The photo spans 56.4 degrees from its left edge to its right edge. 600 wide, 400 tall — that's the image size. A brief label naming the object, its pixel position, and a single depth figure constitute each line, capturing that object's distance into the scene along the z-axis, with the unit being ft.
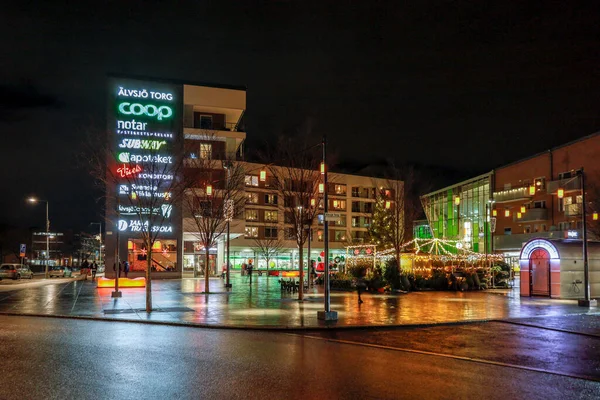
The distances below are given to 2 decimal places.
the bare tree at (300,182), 95.14
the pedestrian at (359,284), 80.89
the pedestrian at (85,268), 188.34
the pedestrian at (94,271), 169.17
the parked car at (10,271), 184.75
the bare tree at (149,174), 73.87
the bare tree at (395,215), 149.79
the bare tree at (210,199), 105.19
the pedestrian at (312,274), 135.03
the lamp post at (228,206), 110.32
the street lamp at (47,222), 173.17
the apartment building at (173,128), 171.79
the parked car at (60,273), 233.33
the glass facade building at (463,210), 221.87
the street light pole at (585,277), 80.89
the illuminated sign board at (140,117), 169.48
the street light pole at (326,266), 60.29
